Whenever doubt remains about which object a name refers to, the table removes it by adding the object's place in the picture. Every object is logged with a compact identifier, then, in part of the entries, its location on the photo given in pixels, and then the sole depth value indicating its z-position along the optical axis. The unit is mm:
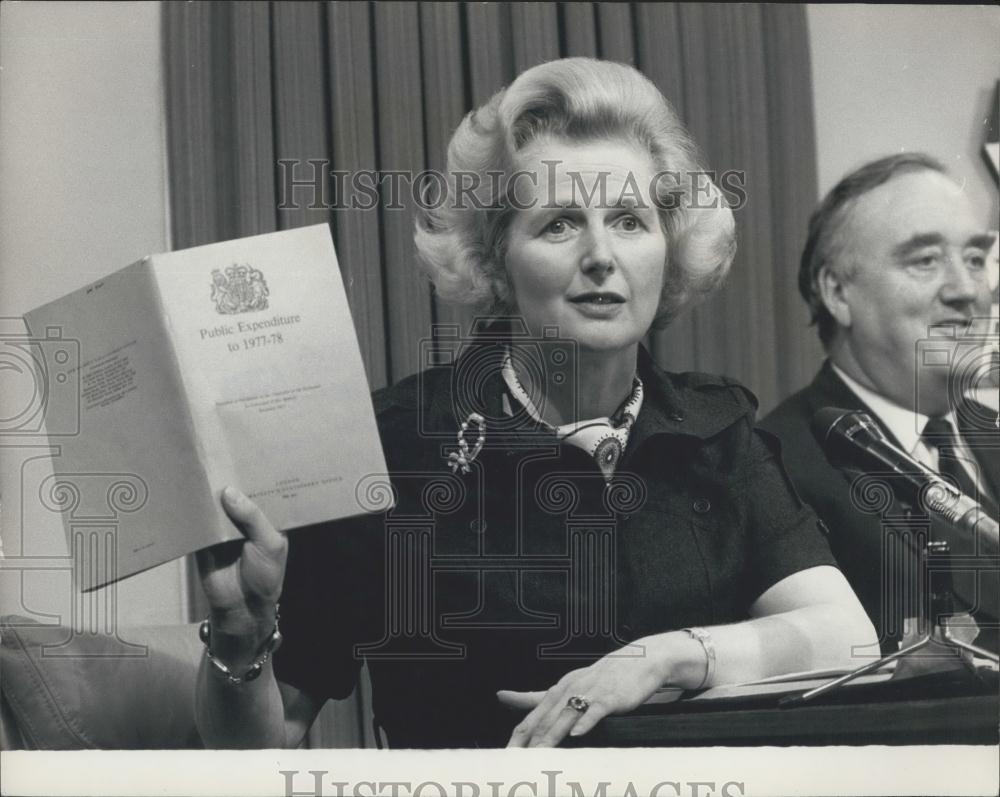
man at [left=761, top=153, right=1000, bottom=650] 2291
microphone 2305
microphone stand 2232
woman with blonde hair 2152
